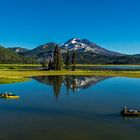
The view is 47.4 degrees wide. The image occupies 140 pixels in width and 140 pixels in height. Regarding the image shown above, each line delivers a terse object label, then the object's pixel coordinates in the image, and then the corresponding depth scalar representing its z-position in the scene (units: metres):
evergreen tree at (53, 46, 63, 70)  97.94
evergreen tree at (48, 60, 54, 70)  99.55
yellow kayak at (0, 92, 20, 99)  33.41
